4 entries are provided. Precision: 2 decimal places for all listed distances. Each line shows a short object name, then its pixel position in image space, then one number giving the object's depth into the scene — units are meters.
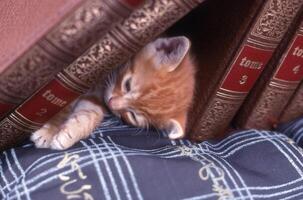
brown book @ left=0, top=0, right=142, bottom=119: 0.81
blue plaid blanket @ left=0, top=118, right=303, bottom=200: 0.87
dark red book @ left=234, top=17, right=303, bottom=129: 1.05
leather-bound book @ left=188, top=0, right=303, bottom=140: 0.98
